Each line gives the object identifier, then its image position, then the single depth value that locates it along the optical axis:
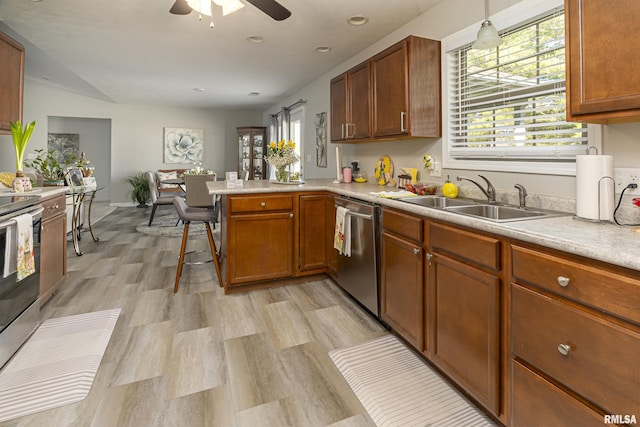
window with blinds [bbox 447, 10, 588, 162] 1.87
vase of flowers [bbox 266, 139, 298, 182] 3.47
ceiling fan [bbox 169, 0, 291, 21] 2.07
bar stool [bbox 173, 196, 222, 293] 3.12
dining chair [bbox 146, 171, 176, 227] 6.24
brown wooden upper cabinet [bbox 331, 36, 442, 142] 2.58
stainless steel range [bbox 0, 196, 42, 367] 1.82
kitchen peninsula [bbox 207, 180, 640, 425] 1.01
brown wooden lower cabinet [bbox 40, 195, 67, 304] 2.51
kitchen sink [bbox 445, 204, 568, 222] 1.83
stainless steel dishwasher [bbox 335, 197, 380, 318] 2.37
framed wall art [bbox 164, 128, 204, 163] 8.59
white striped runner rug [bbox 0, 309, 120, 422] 1.63
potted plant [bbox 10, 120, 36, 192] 2.48
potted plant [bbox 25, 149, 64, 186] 3.95
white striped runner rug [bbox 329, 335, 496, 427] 1.55
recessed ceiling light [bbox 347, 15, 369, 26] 3.02
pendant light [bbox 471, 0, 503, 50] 1.77
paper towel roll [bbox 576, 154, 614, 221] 1.43
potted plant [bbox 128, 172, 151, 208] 8.16
